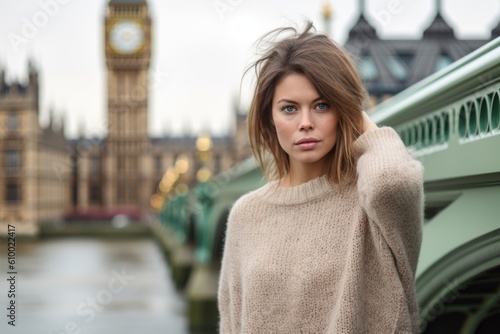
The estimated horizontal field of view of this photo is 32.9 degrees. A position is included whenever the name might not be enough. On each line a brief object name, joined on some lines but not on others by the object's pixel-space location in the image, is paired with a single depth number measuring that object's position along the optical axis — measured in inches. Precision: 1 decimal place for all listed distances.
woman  65.1
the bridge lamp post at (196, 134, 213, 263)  674.8
